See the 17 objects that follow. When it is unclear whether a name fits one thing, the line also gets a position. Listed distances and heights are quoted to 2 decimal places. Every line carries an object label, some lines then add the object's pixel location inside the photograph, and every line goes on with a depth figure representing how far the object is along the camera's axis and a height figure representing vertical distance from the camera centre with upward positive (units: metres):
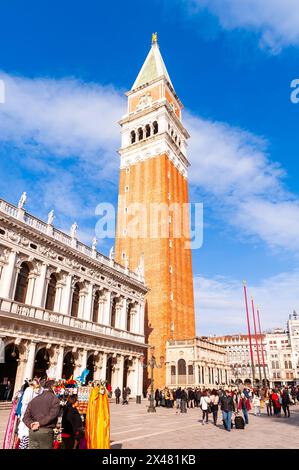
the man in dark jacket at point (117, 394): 29.32 -1.15
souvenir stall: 8.05 -1.01
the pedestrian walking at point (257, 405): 22.28 -1.36
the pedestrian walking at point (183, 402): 23.58 -1.32
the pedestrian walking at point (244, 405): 16.38 -1.04
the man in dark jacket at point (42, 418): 6.08 -0.64
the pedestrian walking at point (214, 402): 16.32 -0.95
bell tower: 44.81 +23.62
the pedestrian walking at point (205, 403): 16.78 -0.98
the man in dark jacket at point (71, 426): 7.71 -0.96
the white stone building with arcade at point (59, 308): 22.11 +5.11
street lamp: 22.64 -1.43
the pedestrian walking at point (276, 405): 20.89 -1.26
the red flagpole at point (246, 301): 45.26 +9.75
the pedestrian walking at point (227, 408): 14.13 -1.01
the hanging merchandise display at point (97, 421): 8.03 -0.90
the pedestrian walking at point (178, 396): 25.98 -1.05
